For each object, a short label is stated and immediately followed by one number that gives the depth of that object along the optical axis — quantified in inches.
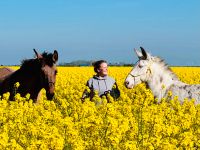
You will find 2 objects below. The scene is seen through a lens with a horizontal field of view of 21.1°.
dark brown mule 420.5
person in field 371.7
